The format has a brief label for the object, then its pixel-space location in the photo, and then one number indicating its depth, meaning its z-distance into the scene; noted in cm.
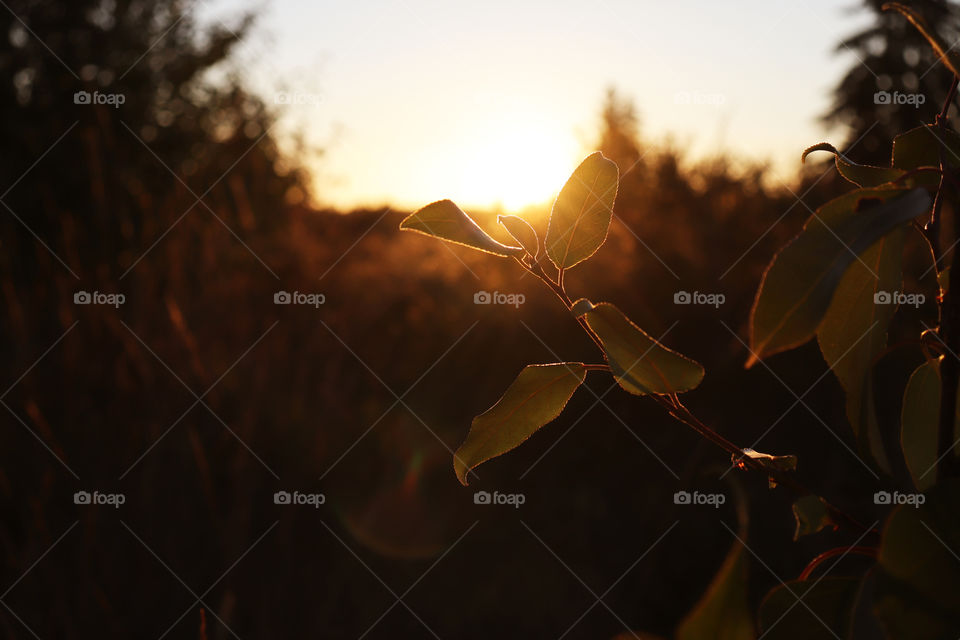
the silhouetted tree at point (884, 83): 390
